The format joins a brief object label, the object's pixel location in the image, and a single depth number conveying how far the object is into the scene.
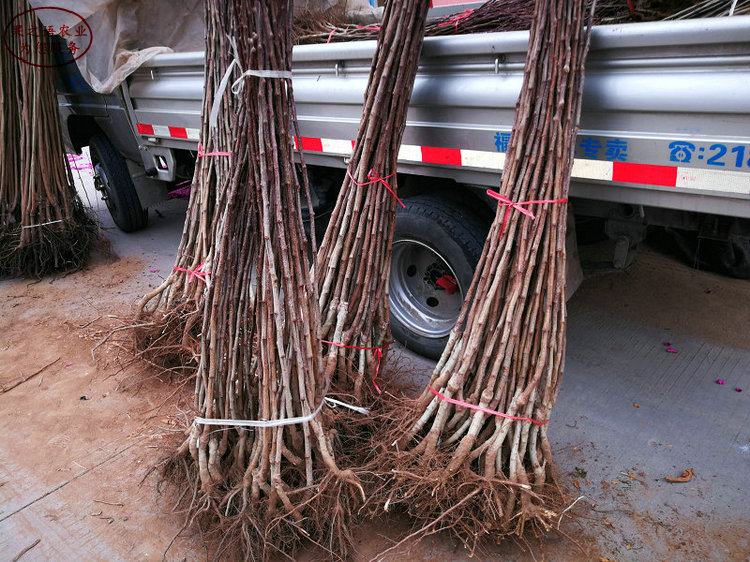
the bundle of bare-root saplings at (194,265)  3.06
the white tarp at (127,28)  4.05
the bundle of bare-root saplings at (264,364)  1.78
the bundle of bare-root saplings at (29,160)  4.44
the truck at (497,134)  1.92
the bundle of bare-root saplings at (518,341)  1.95
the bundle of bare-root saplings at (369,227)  2.36
